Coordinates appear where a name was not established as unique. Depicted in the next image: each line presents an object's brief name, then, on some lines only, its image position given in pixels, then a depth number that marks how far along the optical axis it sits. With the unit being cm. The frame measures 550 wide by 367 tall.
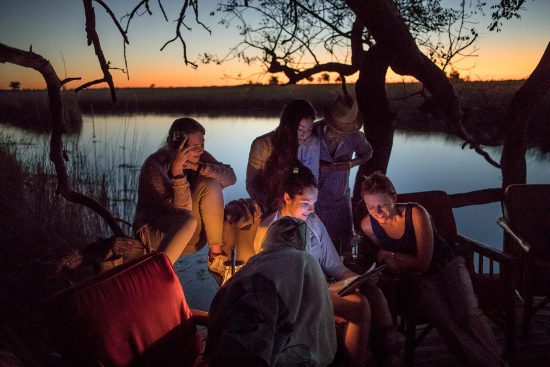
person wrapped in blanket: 172
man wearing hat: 319
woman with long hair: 291
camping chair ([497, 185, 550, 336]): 330
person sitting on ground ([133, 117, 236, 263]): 278
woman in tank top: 253
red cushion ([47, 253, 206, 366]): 174
